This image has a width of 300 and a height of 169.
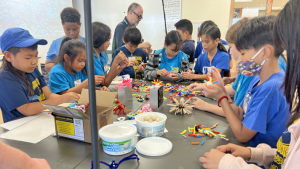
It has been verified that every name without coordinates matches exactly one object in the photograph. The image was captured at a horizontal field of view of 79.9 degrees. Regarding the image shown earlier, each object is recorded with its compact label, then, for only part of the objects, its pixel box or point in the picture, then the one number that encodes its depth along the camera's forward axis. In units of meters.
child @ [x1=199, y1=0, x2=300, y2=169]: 0.51
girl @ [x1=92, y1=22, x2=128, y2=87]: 1.87
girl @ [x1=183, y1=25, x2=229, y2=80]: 2.12
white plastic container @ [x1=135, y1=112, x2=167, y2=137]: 0.88
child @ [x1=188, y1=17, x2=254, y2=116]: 1.23
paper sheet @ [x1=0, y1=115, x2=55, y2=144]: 0.90
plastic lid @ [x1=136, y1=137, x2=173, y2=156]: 0.77
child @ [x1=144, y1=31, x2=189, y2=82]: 2.24
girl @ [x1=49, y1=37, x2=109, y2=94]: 1.51
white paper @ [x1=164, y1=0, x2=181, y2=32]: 4.27
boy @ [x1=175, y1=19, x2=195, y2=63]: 2.92
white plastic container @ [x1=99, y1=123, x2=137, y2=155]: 0.75
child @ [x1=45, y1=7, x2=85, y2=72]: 2.04
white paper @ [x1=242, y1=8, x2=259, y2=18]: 4.17
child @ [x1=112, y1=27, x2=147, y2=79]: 2.41
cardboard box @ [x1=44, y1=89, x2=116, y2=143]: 0.83
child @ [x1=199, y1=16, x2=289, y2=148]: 0.83
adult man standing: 3.12
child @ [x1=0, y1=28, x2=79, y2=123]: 1.15
